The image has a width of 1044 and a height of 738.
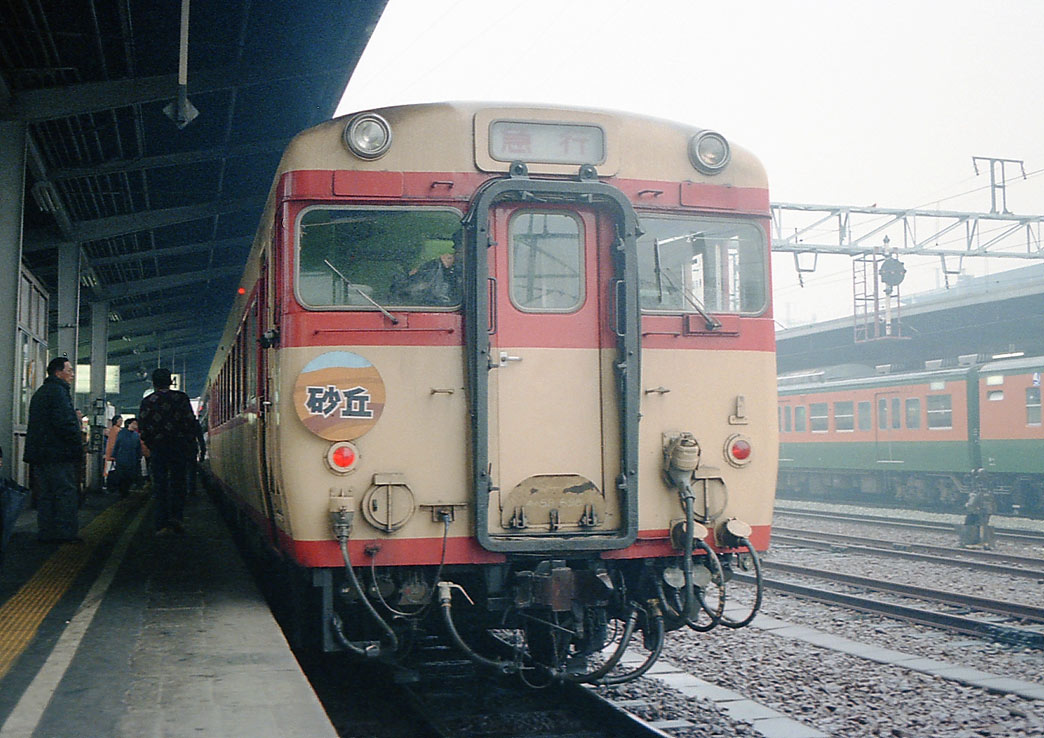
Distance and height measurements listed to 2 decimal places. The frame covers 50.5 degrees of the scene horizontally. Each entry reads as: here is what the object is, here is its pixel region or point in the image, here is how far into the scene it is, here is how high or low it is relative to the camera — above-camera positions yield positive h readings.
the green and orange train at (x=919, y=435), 20.44 +0.34
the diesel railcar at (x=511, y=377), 5.55 +0.40
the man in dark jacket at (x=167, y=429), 9.70 +0.23
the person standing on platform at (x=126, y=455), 19.30 +0.01
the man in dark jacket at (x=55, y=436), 9.31 +0.17
